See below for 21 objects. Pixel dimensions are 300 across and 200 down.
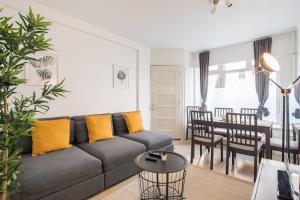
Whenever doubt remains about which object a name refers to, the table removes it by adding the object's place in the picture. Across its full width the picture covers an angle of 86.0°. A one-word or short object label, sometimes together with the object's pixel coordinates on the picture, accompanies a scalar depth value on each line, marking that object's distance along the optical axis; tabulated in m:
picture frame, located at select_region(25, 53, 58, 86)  2.37
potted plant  0.82
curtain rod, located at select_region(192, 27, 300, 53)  3.36
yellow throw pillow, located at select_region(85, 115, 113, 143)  2.67
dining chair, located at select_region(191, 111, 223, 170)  2.85
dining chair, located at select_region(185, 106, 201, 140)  4.57
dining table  2.47
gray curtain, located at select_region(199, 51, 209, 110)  4.84
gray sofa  1.59
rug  1.97
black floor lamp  1.52
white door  4.64
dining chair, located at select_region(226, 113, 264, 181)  2.38
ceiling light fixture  2.25
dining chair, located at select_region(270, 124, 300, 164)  2.35
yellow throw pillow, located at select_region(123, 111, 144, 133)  3.30
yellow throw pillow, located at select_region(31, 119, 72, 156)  2.06
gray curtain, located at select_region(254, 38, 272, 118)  3.73
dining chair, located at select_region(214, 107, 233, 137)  3.50
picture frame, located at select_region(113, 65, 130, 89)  3.63
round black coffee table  1.70
